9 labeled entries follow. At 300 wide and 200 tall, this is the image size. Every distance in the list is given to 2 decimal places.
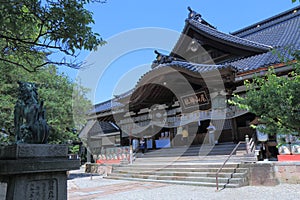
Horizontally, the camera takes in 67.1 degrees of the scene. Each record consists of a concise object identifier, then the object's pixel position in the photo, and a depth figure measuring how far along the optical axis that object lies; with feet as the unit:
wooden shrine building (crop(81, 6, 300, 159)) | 37.93
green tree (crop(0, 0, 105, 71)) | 12.59
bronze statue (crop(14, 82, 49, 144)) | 12.02
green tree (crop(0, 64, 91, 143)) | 34.99
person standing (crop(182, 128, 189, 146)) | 48.85
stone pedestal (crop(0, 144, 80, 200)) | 10.55
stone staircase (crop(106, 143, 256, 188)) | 27.61
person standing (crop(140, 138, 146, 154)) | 53.03
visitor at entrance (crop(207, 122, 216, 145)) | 41.88
